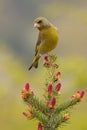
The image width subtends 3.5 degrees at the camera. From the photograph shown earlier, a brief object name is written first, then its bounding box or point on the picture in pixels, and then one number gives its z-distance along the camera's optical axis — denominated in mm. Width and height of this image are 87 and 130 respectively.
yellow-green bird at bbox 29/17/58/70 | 8499
